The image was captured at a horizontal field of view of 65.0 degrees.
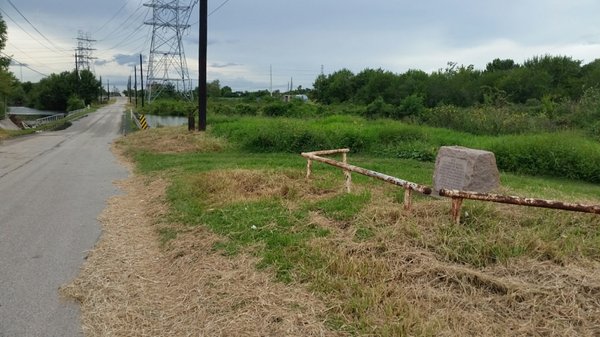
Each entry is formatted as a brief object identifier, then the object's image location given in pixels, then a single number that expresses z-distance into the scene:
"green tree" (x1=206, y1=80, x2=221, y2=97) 108.03
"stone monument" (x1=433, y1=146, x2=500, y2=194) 7.62
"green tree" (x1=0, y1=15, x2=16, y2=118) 32.03
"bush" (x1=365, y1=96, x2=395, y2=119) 42.19
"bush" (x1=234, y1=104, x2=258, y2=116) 51.95
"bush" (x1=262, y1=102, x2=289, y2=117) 49.41
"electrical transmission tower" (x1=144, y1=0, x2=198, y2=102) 57.15
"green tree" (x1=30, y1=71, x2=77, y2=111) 93.25
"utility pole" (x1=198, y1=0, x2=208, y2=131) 19.94
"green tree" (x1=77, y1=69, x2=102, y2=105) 92.88
